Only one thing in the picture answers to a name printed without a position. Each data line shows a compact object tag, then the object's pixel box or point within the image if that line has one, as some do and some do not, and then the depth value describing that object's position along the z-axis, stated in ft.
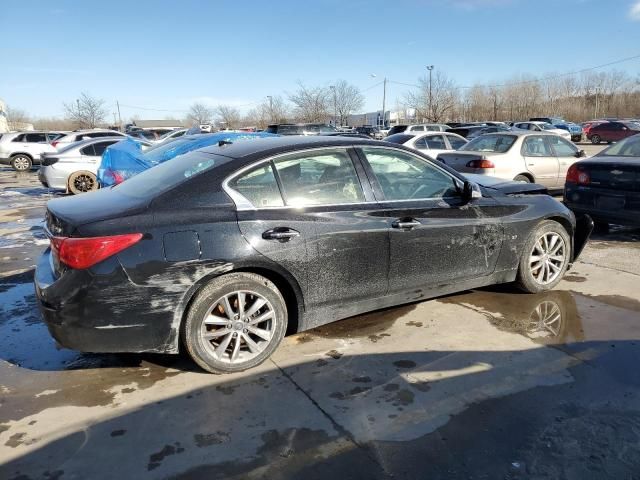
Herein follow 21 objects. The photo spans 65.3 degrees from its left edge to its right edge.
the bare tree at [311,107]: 193.16
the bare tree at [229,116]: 280.31
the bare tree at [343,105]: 203.92
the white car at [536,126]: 106.31
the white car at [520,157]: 31.37
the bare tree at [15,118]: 280.31
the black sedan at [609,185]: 21.86
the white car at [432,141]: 42.18
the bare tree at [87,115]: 191.62
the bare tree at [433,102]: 189.67
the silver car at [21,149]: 72.33
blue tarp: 27.37
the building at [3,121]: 247.29
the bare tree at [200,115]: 305.73
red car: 113.09
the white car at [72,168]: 44.06
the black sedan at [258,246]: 10.46
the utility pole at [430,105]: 189.37
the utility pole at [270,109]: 237.16
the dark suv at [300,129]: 81.97
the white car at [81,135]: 64.25
